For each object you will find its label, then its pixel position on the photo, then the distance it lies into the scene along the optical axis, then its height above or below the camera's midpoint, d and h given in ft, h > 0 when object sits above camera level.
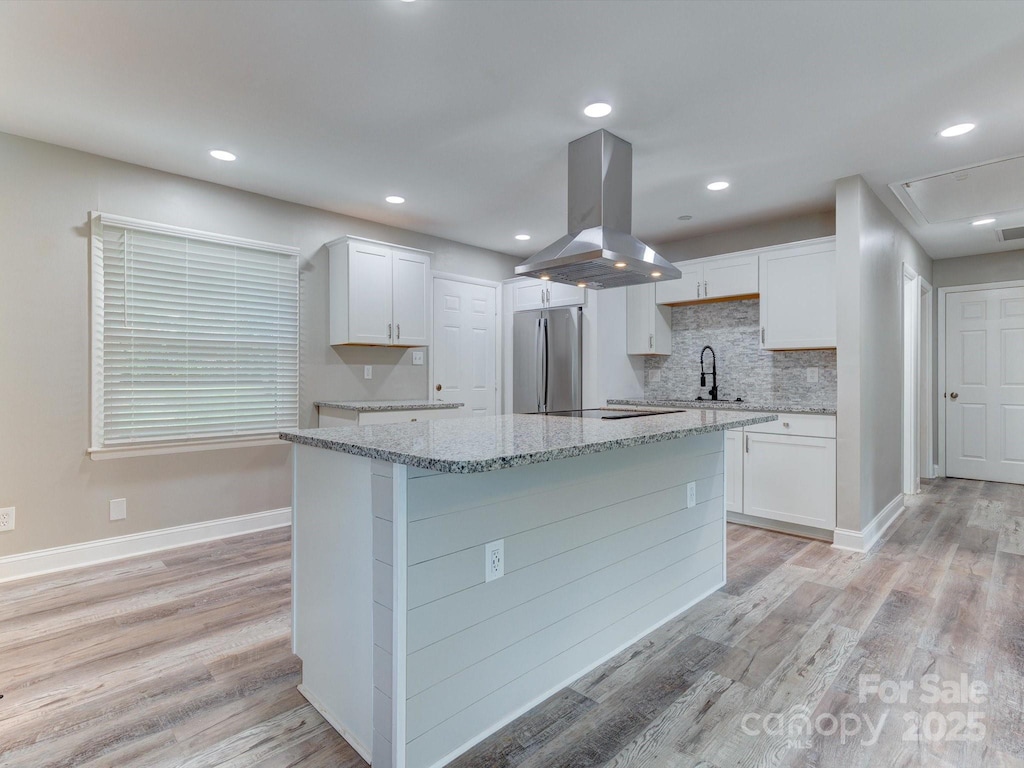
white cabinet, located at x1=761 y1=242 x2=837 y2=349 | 12.42 +2.14
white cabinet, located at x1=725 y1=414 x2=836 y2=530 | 11.95 -2.05
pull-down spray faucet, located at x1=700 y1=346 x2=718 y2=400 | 15.58 +0.16
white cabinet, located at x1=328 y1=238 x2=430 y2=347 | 13.44 +2.37
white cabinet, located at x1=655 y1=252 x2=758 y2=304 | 13.96 +2.88
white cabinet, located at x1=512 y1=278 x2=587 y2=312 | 15.99 +2.85
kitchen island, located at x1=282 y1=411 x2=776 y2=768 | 4.86 -2.02
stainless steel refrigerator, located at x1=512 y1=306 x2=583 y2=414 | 15.94 +0.74
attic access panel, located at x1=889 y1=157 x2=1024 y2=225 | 11.04 +4.49
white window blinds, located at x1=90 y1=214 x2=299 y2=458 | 10.72 +0.99
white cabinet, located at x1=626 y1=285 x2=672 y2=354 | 16.12 +1.89
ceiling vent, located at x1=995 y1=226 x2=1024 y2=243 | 15.41 +4.56
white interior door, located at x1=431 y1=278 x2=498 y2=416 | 16.60 +1.27
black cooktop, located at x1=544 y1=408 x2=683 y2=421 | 9.16 -0.53
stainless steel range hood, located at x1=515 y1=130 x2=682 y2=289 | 8.93 +2.86
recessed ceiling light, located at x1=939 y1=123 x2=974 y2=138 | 9.11 +4.47
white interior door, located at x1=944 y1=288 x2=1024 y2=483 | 18.10 +0.05
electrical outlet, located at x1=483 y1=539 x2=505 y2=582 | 5.54 -1.86
